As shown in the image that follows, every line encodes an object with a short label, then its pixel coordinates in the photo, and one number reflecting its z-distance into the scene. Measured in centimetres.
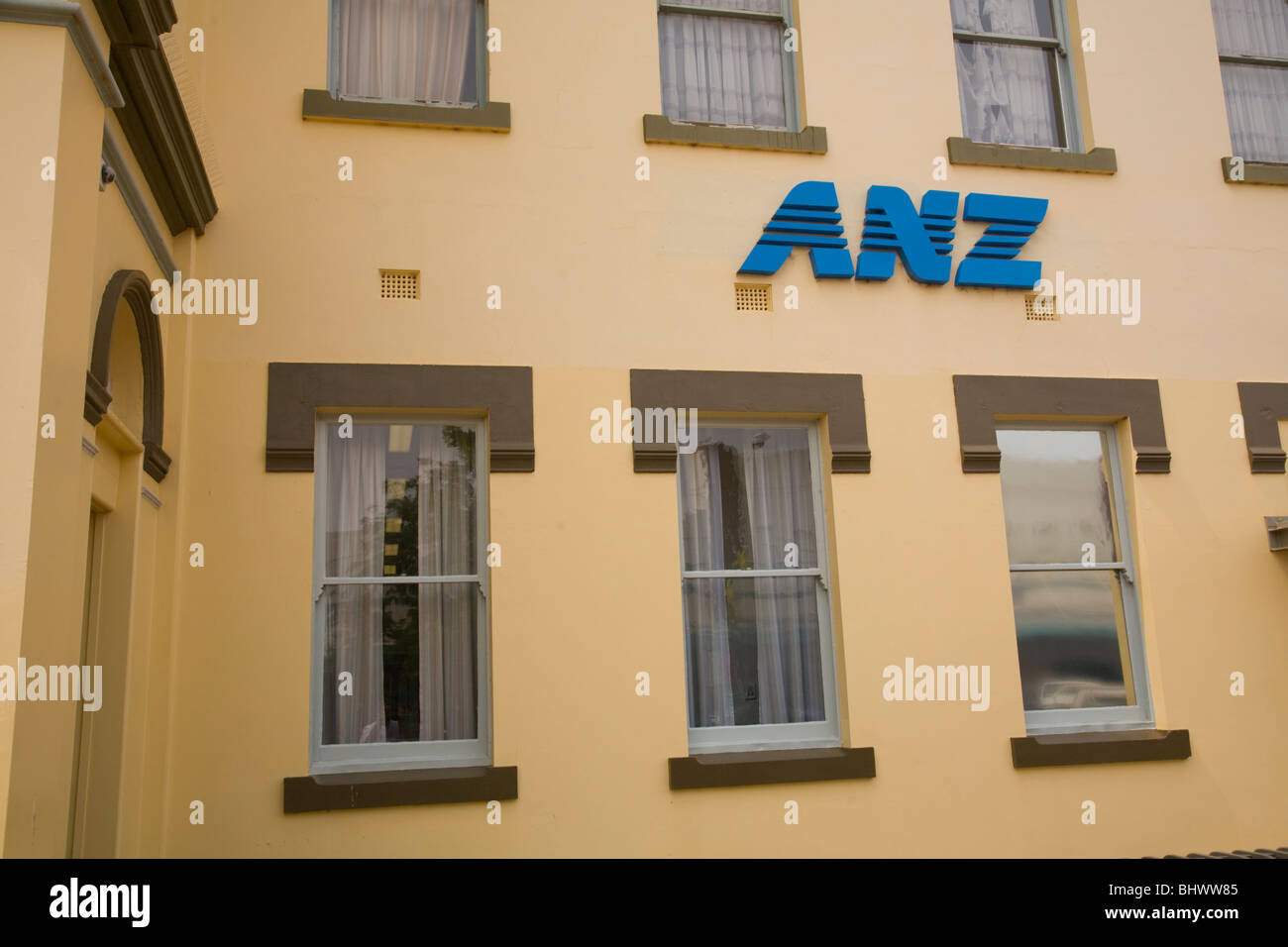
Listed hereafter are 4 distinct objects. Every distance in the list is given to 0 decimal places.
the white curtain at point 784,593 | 590
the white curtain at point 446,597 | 559
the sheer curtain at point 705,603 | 583
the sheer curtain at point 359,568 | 551
